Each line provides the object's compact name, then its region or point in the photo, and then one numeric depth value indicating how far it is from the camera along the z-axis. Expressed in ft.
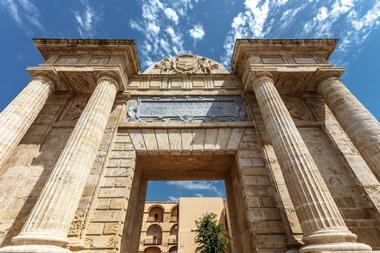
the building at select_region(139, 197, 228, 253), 82.13
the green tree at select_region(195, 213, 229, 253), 63.57
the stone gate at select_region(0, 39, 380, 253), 16.21
